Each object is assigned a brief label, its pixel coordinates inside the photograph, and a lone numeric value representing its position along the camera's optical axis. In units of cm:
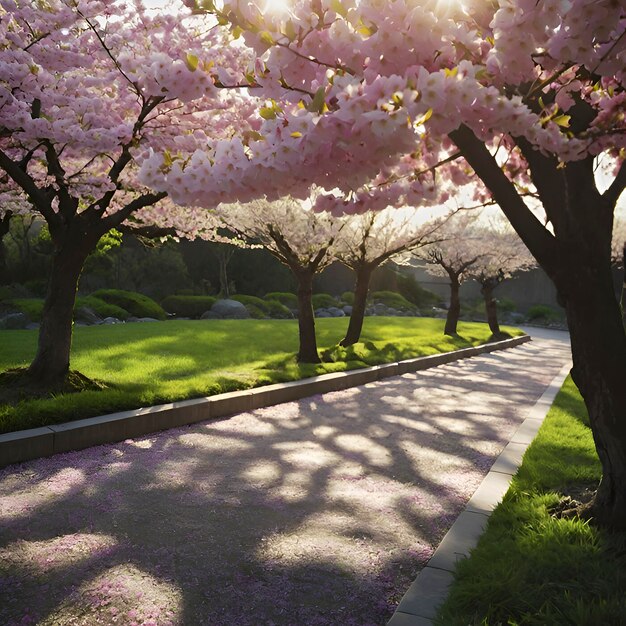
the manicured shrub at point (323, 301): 3719
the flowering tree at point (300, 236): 1342
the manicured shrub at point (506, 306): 4475
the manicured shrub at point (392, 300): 4188
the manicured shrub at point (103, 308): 2416
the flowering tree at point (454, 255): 2483
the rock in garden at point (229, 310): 2923
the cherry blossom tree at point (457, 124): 244
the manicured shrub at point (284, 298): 3628
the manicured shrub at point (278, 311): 3206
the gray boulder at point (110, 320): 2330
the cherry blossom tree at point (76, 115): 711
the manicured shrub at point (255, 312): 3050
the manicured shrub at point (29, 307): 2056
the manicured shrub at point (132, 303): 2634
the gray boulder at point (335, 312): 3525
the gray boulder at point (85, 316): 2181
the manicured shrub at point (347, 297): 4066
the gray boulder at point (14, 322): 1922
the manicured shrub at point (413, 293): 4697
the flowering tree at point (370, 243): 1714
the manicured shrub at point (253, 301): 3259
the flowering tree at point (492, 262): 2580
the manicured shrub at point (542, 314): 4378
